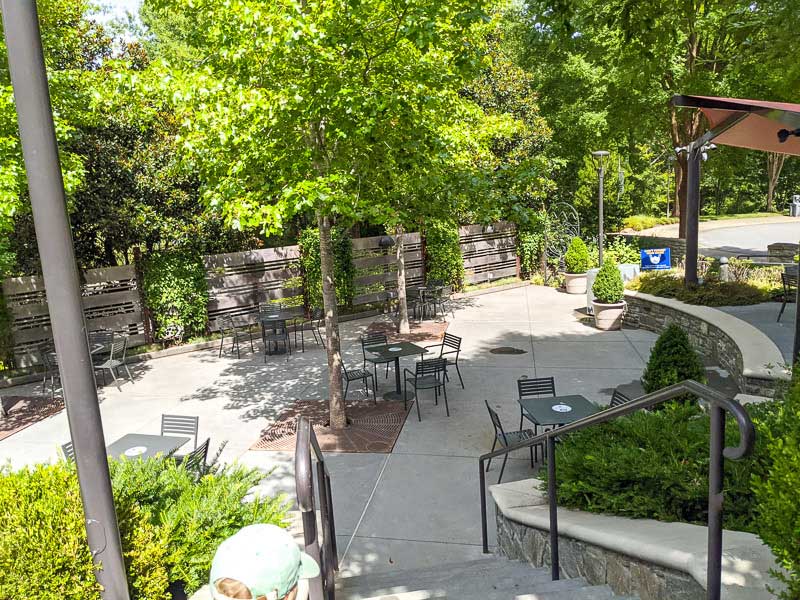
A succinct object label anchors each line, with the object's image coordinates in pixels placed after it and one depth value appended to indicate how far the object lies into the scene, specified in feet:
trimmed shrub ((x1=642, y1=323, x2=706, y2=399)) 22.61
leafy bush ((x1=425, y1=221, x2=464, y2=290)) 61.67
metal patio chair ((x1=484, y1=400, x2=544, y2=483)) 23.43
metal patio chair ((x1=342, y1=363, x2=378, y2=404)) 32.40
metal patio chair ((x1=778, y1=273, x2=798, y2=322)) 38.91
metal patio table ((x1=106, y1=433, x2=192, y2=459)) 21.56
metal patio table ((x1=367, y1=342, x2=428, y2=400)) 33.01
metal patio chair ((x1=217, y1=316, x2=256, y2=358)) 44.91
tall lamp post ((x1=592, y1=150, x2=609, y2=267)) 55.16
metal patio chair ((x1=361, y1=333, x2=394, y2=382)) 36.76
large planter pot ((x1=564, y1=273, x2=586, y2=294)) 60.70
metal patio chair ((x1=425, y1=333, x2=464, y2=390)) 35.72
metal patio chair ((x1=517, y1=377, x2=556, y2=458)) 27.45
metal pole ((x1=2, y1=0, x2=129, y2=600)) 8.43
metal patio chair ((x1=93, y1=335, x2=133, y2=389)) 37.06
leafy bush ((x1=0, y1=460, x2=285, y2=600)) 10.90
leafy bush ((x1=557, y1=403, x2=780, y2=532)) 12.36
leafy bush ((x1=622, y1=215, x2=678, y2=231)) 113.74
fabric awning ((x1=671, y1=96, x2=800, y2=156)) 15.79
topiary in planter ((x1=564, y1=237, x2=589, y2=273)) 61.00
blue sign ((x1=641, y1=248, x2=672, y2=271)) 60.49
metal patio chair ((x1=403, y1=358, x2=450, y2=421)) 30.17
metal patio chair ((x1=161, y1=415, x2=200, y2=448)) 24.93
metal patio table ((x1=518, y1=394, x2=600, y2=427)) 22.53
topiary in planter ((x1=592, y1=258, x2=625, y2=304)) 45.85
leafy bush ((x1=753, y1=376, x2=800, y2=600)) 6.99
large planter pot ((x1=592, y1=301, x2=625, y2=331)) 45.62
